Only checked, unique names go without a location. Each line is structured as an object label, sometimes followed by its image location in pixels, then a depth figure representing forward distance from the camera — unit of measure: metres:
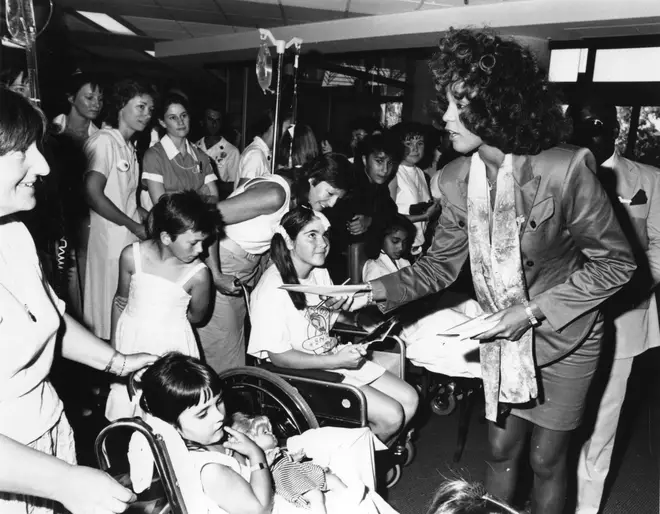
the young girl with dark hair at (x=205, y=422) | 1.80
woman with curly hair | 1.73
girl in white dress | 2.70
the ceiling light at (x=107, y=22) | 9.24
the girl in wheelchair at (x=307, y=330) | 2.69
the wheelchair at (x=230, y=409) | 1.52
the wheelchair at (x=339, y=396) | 2.45
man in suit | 2.27
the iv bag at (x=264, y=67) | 4.14
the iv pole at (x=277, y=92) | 3.72
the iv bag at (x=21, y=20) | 2.22
